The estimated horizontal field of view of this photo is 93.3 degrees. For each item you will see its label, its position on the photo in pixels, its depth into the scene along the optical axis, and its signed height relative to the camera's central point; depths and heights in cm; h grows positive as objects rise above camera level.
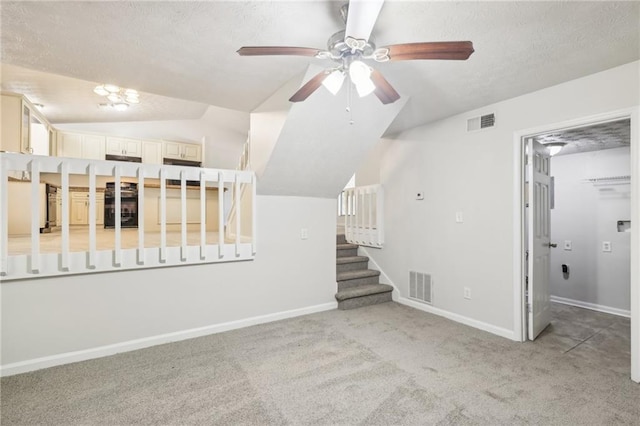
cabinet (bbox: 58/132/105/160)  592 +137
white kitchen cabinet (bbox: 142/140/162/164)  659 +135
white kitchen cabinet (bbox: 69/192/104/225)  610 +11
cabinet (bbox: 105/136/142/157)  625 +141
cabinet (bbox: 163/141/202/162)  680 +143
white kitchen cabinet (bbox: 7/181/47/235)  399 +9
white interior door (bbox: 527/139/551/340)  296 -27
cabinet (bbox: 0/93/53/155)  420 +129
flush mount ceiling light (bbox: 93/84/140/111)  447 +185
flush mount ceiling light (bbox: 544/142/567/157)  364 +80
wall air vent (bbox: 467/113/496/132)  314 +96
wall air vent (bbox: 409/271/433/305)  379 -96
